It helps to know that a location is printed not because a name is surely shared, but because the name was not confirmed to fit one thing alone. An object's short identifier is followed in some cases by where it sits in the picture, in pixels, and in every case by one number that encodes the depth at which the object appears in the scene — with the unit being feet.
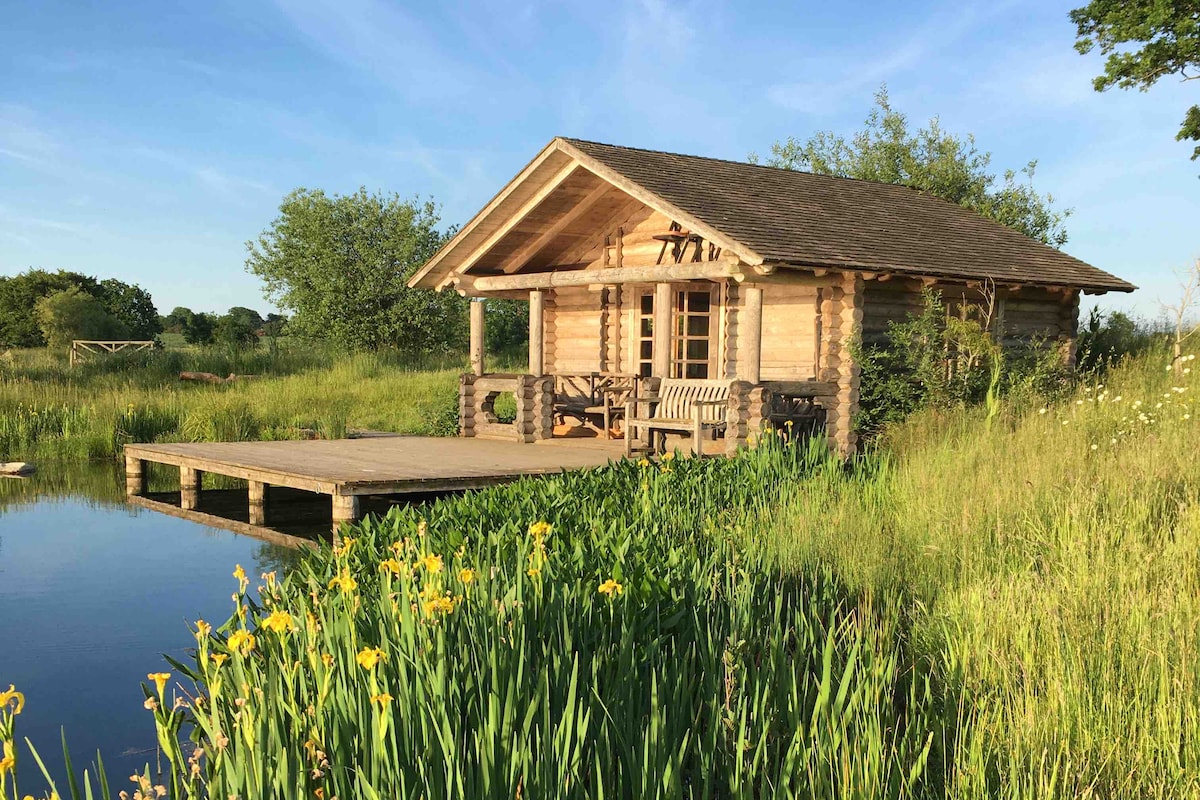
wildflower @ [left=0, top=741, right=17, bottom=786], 7.25
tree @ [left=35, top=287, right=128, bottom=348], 154.71
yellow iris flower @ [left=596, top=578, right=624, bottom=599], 12.03
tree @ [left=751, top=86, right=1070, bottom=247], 93.71
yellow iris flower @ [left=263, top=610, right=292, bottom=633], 10.37
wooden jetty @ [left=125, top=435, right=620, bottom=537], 33.42
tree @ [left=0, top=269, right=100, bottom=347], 173.17
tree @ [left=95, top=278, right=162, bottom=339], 190.29
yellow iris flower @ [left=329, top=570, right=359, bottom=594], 11.15
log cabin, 41.14
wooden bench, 39.81
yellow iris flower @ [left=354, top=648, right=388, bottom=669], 8.61
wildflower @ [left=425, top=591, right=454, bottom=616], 10.28
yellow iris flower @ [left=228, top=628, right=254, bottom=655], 9.65
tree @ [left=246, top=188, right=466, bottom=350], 115.24
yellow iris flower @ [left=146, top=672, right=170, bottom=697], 8.73
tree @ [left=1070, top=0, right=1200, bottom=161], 65.36
